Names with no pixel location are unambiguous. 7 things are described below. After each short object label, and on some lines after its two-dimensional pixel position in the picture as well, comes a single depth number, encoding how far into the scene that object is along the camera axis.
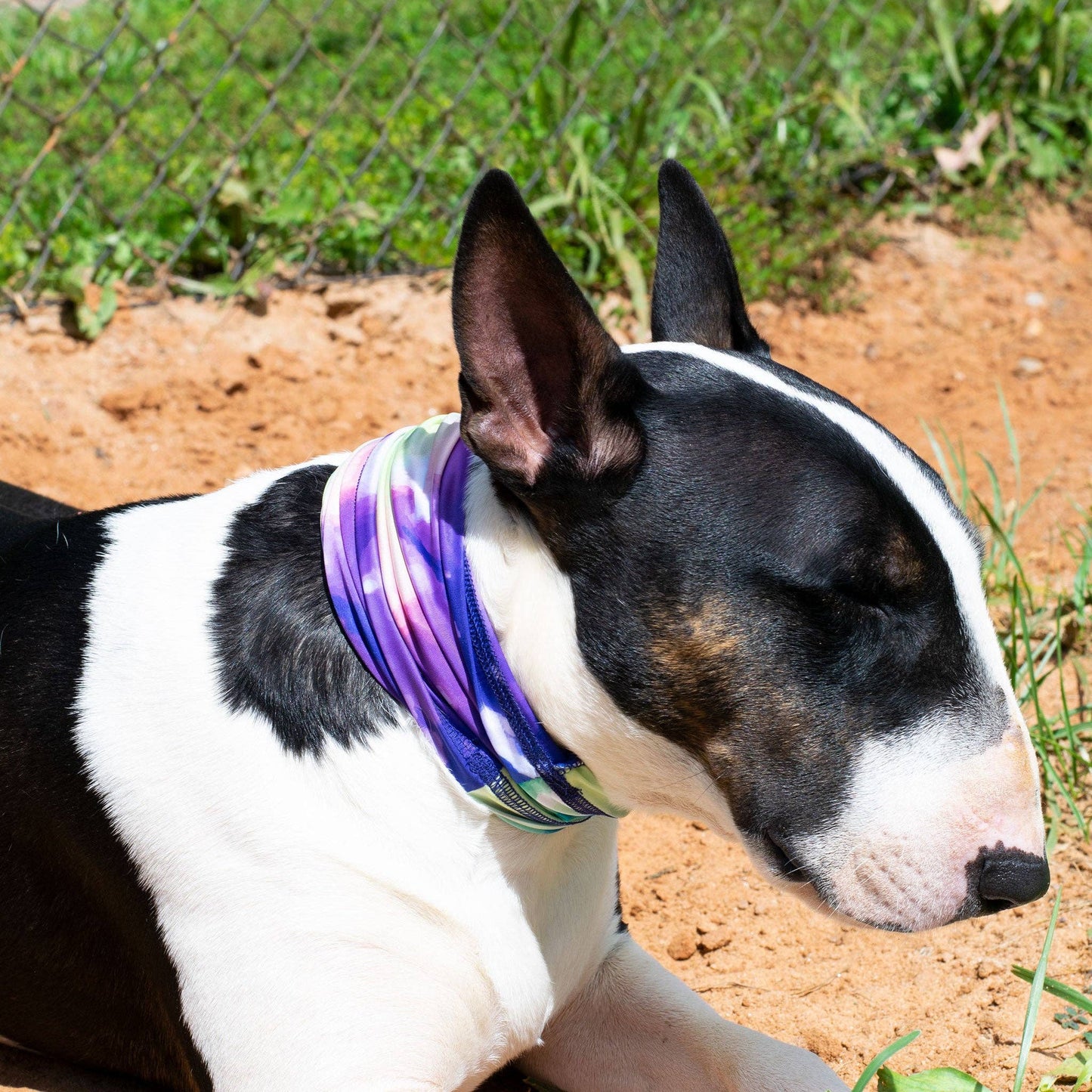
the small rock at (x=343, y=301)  4.61
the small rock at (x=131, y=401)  4.23
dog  1.73
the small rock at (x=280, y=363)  4.43
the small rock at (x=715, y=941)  2.67
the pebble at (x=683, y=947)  2.68
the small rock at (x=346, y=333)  4.57
